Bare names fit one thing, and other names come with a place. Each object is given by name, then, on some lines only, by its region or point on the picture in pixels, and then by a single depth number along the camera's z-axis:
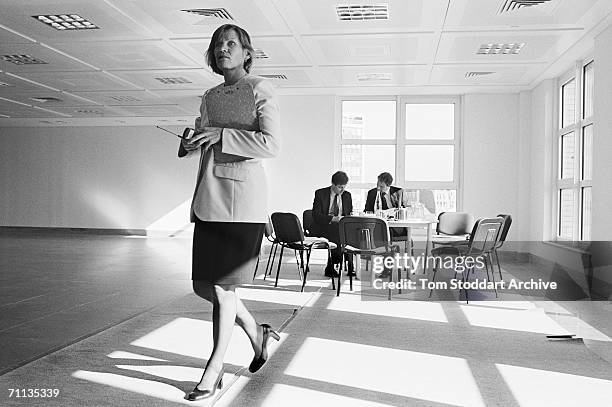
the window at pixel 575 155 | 8.73
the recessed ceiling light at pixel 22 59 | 8.98
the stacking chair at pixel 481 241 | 6.49
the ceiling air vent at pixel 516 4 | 6.35
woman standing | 2.95
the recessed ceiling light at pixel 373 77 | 9.94
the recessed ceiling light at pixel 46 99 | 12.59
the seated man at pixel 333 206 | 7.71
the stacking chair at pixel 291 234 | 7.19
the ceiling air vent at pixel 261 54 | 8.46
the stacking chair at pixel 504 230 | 7.32
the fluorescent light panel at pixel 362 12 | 6.63
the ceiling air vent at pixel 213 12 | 6.70
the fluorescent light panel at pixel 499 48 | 8.15
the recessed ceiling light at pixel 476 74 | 9.73
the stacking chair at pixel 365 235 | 6.39
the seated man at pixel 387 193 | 8.20
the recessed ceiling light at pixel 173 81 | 10.51
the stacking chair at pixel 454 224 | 8.62
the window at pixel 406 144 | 11.76
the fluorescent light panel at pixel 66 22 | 7.05
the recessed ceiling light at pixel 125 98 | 12.45
